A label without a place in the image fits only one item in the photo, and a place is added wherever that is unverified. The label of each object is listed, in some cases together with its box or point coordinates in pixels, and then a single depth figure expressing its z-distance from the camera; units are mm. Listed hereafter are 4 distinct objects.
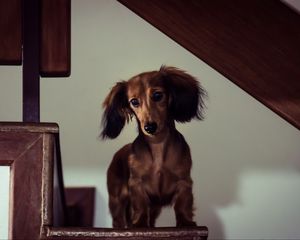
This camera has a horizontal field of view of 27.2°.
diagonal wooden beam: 1226
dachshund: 1381
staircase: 1091
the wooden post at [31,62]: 1230
